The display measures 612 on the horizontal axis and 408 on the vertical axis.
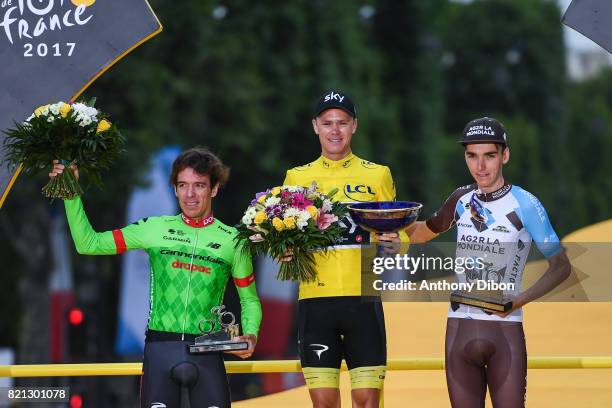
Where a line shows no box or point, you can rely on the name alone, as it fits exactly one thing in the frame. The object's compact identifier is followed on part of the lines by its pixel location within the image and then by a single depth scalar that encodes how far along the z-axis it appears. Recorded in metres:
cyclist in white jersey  16.00
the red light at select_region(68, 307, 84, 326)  33.64
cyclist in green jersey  16.19
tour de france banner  18.20
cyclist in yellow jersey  16.67
